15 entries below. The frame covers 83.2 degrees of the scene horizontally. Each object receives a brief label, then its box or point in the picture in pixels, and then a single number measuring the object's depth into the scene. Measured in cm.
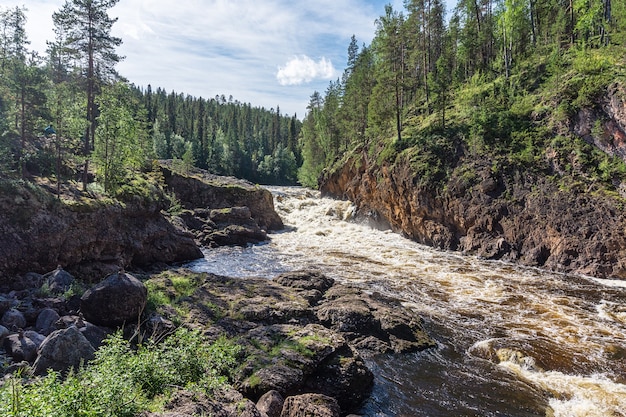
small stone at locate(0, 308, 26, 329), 1070
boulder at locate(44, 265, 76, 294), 1380
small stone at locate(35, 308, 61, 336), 1064
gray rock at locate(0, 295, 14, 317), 1150
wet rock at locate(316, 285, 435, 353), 1205
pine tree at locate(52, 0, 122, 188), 2627
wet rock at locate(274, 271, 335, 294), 1655
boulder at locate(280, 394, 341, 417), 763
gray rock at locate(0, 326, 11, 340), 970
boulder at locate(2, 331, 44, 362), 901
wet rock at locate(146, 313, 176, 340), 1076
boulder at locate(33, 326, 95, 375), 825
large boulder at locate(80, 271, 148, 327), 1102
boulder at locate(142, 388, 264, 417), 610
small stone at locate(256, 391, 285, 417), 768
